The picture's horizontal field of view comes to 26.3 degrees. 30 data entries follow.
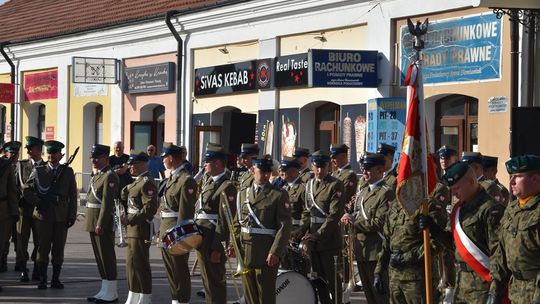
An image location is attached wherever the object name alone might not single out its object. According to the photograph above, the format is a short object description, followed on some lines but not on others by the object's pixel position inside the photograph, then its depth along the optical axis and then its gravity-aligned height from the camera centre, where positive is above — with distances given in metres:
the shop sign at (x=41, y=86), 34.12 +1.98
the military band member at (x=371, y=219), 11.82 -0.67
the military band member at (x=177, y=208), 12.71 -0.62
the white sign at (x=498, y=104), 18.11 +0.79
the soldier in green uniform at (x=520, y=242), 7.64 -0.58
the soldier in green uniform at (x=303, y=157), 15.97 -0.06
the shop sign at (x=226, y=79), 25.20 +1.68
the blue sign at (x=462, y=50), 18.28 +1.72
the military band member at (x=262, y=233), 11.16 -0.77
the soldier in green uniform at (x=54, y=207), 15.64 -0.76
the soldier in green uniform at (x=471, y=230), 8.44 -0.56
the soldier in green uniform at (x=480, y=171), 13.51 -0.21
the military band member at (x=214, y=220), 11.94 -0.72
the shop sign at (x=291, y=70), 22.98 +1.68
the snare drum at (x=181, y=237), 11.62 -0.86
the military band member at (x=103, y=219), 14.20 -0.83
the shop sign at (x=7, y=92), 35.28 +1.80
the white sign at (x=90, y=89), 31.78 +1.73
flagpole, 9.09 -0.16
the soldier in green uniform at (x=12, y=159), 15.97 -0.12
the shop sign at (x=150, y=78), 28.34 +1.87
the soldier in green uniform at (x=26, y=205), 16.19 -0.75
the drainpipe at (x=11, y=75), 35.85 +2.37
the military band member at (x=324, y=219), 12.84 -0.74
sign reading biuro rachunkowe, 20.56 +1.52
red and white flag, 9.64 +0.00
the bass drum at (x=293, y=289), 11.74 -1.40
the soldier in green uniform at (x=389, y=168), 12.40 -0.16
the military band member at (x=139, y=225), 13.27 -0.85
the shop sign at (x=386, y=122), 20.36 +0.57
